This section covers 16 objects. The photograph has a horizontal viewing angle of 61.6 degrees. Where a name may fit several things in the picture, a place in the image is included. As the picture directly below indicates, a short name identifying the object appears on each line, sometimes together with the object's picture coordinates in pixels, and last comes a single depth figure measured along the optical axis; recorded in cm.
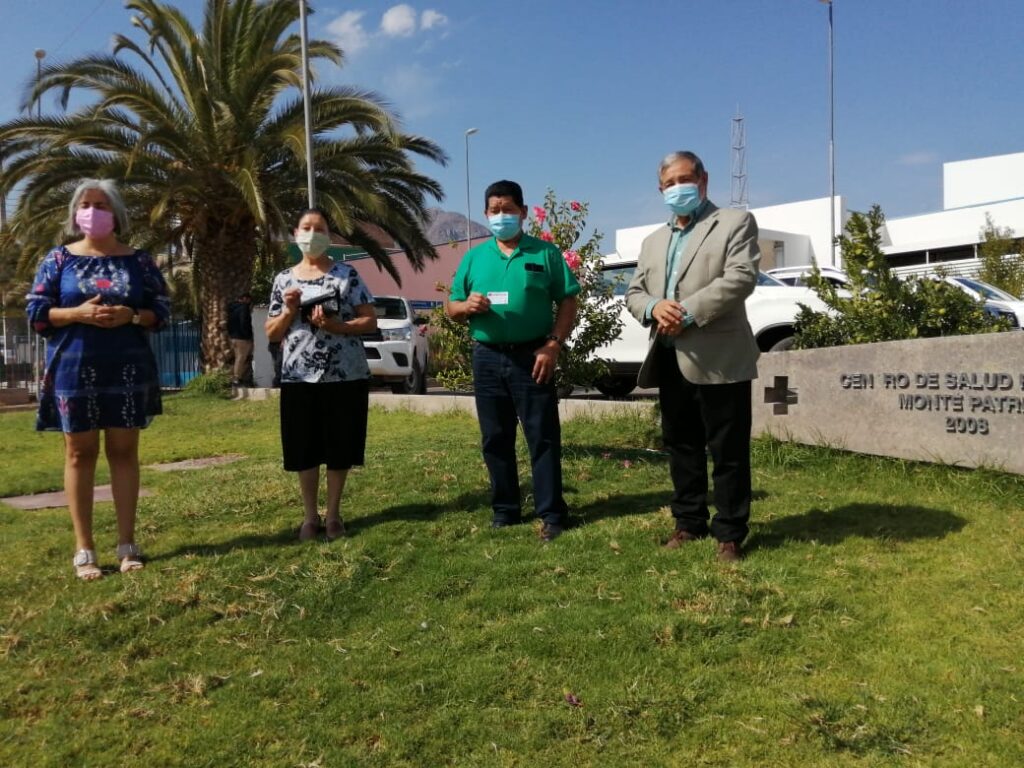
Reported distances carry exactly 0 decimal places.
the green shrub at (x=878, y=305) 601
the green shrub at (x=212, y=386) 1457
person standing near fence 1507
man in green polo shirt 422
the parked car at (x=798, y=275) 935
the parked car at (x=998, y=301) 855
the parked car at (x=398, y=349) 1350
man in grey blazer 367
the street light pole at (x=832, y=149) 3010
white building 4331
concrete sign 485
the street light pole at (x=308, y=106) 1383
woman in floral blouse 429
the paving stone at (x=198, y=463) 765
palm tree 1427
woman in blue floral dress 382
